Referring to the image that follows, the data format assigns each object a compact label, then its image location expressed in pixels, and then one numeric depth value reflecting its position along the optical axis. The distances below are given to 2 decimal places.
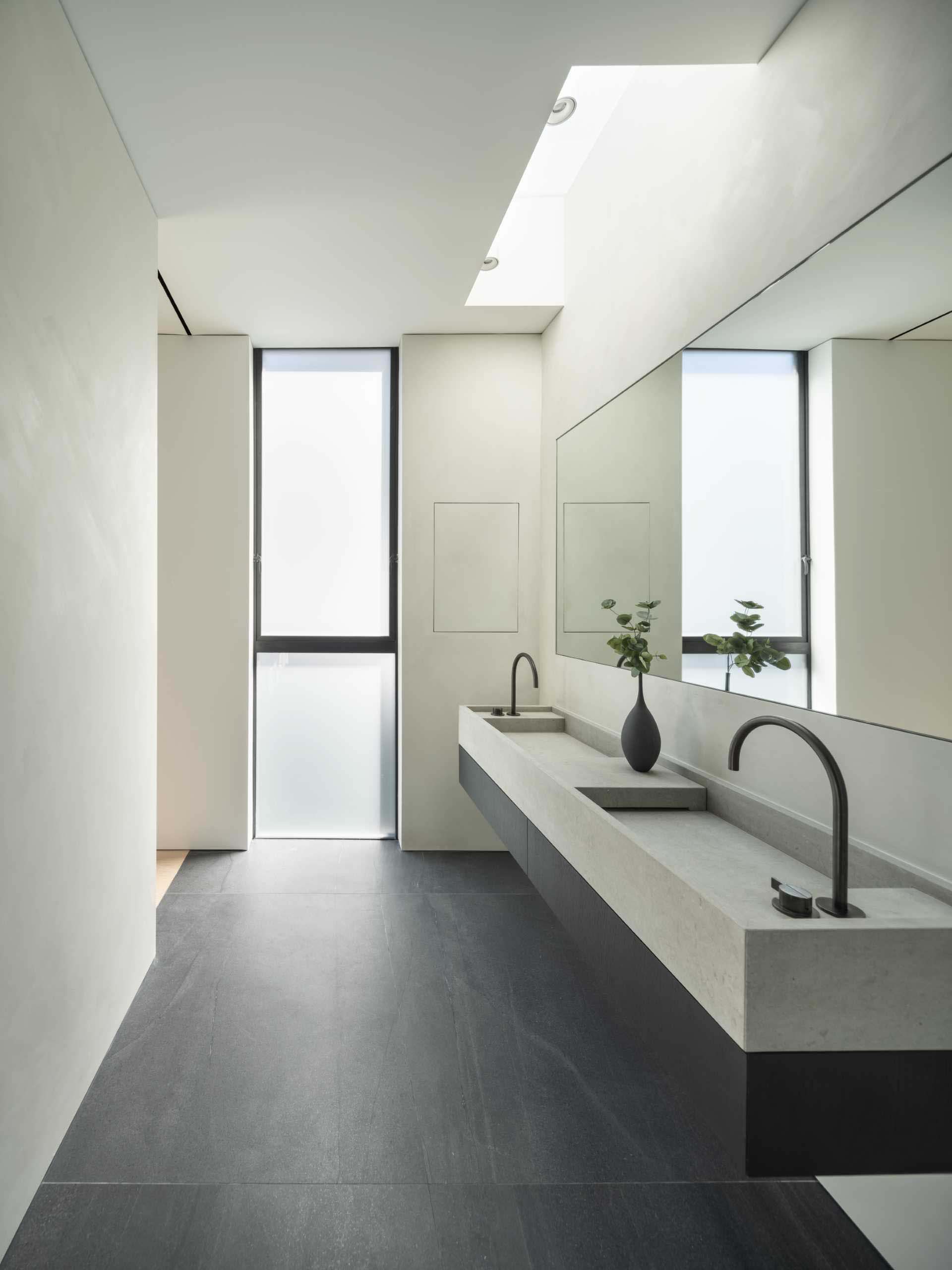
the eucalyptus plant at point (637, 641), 2.58
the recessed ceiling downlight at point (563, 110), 3.04
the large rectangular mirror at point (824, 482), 1.34
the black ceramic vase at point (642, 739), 2.51
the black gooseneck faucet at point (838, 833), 1.32
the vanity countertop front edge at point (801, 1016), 1.18
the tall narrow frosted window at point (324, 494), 4.52
